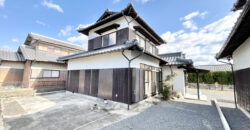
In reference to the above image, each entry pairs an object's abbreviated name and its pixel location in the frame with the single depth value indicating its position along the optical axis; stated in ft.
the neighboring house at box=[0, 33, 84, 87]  28.48
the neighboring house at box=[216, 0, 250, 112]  7.88
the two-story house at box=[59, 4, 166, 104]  15.56
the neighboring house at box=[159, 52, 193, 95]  25.09
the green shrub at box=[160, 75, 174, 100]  21.15
